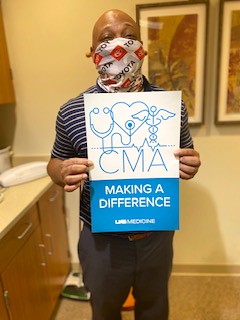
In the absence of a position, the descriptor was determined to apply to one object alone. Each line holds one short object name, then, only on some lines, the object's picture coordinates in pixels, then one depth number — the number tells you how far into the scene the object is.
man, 0.95
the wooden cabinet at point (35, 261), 1.17
